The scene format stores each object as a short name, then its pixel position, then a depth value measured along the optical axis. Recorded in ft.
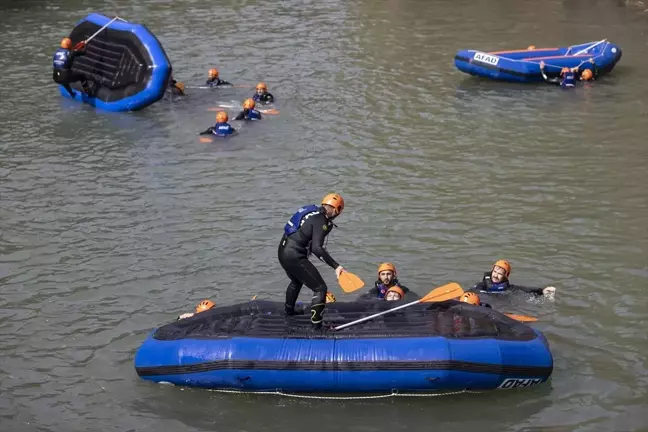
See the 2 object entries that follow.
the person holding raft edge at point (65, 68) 82.69
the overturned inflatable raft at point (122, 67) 80.59
